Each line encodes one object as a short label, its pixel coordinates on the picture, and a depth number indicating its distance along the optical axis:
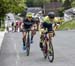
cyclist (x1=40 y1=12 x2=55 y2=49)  15.88
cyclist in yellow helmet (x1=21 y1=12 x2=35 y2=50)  18.51
